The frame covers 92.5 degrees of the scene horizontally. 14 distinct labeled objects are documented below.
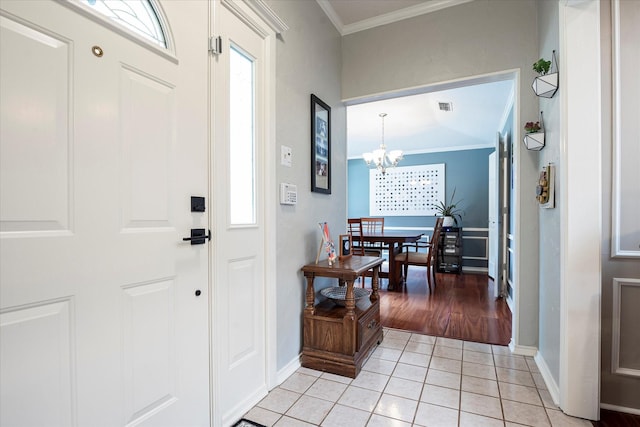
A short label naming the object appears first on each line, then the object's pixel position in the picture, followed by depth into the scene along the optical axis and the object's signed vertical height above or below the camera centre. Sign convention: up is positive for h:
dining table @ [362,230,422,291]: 4.47 -0.47
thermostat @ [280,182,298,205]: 2.00 +0.12
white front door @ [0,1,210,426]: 0.87 -0.03
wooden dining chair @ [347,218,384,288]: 4.75 -0.54
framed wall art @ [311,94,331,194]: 2.36 +0.53
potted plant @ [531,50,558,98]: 1.82 +0.79
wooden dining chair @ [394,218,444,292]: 4.40 -0.69
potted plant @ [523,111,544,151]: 2.13 +0.53
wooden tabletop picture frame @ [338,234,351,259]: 2.48 -0.31
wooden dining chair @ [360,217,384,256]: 5.69 -0.27
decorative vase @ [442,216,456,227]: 5.96 -0.19
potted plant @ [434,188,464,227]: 6.00 +0.01
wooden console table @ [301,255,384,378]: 2.04 -0.81
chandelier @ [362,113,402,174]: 5.07 +0.92
